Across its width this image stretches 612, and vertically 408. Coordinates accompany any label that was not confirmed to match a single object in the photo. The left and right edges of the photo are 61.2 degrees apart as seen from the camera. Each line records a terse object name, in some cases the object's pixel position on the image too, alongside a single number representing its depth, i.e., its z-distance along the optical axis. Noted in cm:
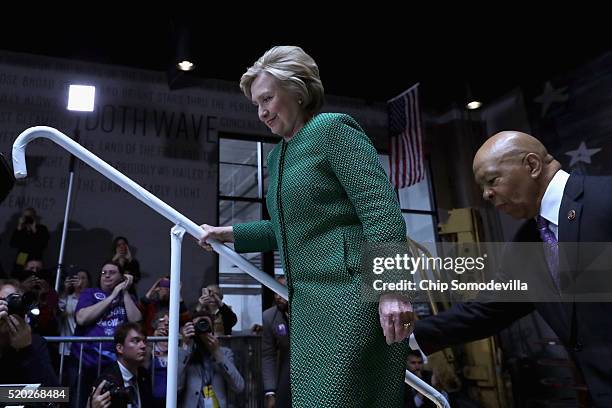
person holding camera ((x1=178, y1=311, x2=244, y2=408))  347
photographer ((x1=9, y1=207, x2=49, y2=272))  564
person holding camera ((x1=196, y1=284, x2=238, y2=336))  505
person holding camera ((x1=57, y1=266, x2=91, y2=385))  359
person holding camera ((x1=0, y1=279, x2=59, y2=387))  245
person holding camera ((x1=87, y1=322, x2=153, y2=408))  310
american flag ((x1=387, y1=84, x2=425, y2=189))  702
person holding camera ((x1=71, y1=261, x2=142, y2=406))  358
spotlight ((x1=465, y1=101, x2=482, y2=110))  800
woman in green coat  99
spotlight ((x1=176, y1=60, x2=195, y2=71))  615
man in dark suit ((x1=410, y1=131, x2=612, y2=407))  113
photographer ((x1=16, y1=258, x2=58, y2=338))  405
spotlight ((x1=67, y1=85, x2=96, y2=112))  634
